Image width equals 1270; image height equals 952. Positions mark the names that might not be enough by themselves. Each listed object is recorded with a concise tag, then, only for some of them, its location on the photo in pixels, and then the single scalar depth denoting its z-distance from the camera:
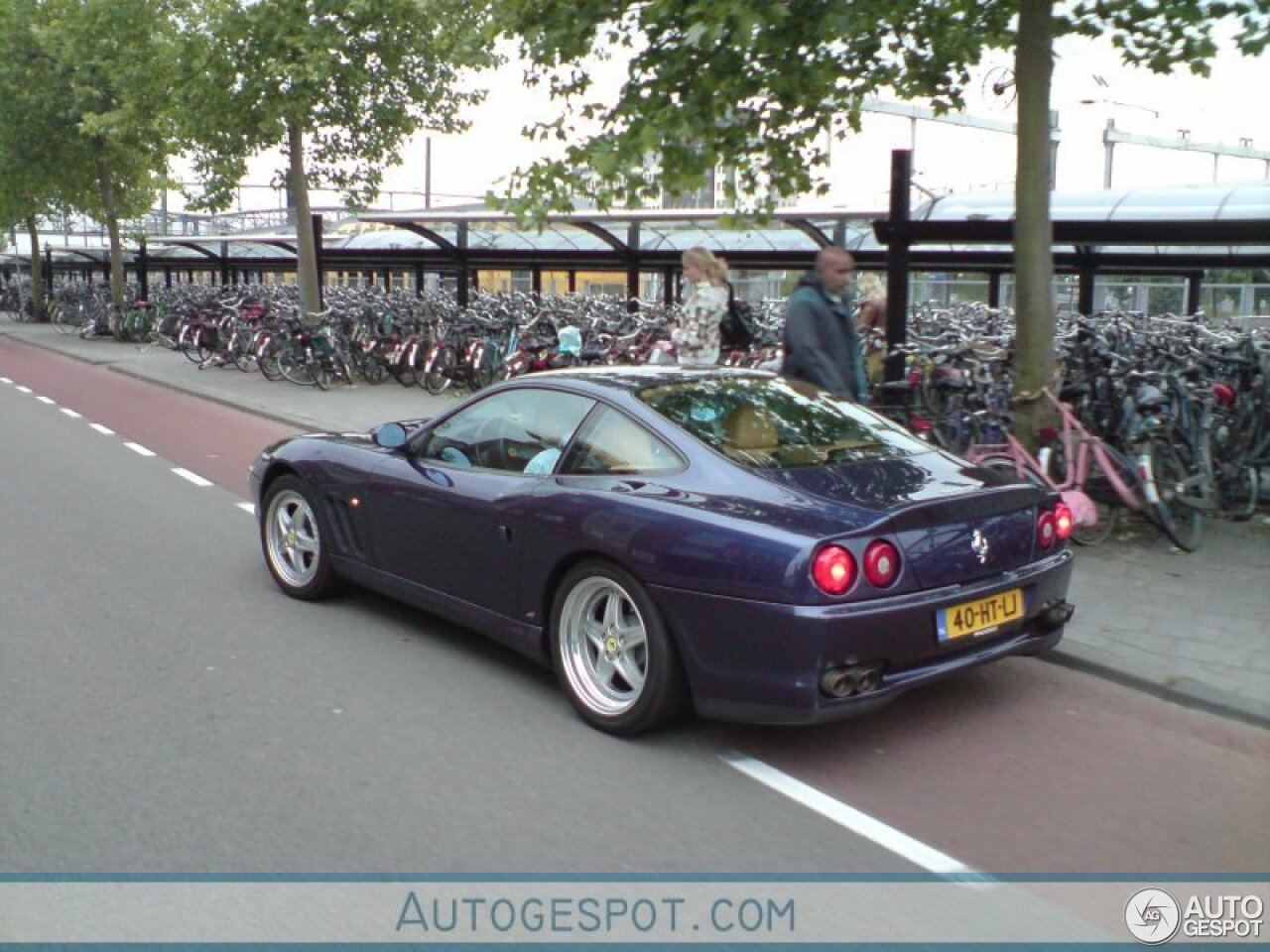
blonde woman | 9.82
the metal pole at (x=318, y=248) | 22.11
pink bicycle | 7.85
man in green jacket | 7.72
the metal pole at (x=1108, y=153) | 29.55
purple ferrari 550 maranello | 4.33
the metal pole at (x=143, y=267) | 35.66
